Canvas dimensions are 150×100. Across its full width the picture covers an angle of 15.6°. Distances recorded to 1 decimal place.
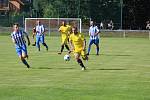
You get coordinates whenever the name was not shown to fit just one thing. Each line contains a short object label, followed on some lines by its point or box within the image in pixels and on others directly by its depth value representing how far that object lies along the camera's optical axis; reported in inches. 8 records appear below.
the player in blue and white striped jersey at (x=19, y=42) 890.7
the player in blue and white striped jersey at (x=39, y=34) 1370.6
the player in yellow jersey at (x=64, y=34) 1266.0
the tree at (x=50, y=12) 2647.6
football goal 2394.2
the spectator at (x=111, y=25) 2522.4
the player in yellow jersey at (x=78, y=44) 867.4
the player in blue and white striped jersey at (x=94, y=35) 1257.4
